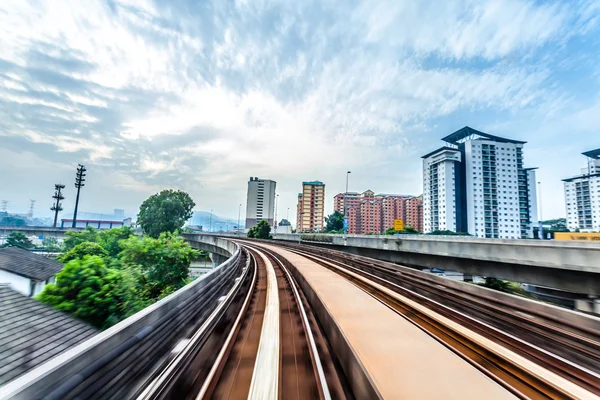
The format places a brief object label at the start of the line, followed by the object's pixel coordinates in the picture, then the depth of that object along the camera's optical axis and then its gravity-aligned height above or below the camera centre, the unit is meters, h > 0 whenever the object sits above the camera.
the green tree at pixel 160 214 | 60.94 +1.36
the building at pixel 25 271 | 15.89 -4.15
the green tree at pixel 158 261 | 20.08 -3.73
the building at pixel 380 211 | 143.88 +10.32
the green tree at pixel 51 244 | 67.81 -9.46
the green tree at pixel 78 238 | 47.08 -4.39
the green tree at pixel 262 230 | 65.00 -2.03
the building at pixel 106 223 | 145.93 -3.85
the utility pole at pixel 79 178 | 93.50 +14.82
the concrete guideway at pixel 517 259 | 10.83 -1.57
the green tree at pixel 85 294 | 10.27 -3.47
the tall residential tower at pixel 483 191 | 94.00 +16.78
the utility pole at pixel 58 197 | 97.75 +7.35
